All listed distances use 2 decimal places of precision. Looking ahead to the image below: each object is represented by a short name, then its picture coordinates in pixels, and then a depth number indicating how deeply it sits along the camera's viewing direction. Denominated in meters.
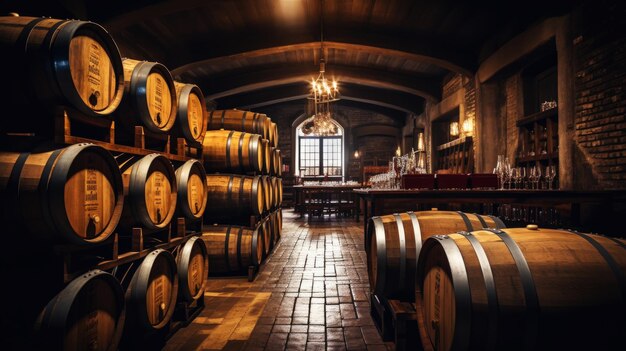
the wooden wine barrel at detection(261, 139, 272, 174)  5.07
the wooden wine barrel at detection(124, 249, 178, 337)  2.17
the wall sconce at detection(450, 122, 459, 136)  8.94
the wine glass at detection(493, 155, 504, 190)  3.96
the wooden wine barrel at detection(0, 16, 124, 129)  1.64
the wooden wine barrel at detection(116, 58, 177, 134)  2.40
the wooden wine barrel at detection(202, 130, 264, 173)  4.31
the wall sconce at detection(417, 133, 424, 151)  11.59
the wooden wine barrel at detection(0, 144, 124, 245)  1.55
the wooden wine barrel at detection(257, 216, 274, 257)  4.53
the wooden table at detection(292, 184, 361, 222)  9.64
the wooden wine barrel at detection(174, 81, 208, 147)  3.08
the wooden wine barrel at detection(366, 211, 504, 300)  2.25
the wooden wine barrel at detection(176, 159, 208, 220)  2.94
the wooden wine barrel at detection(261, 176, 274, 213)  4.84
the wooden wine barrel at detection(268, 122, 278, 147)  6.08
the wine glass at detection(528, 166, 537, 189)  3.95
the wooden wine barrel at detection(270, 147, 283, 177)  5.90
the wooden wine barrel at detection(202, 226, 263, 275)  4.02
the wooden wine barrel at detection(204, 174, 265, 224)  4.18
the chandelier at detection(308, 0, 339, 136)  6.80
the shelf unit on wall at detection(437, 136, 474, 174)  7.94
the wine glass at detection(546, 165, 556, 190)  3.85
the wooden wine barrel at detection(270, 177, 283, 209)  5.77
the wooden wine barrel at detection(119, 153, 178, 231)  2.25
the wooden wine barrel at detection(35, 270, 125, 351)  1.54
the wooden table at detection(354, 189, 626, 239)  3.38
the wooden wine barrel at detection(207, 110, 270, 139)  5.26
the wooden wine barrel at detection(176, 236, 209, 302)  2.82
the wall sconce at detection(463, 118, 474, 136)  7.75
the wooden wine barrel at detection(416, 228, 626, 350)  1.38
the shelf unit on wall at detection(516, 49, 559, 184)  5.43
